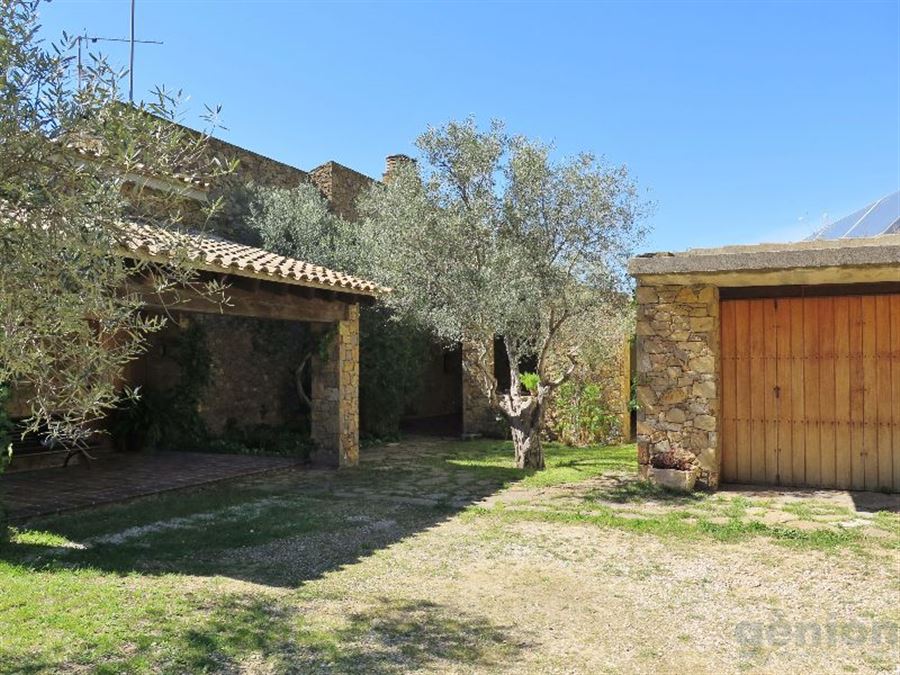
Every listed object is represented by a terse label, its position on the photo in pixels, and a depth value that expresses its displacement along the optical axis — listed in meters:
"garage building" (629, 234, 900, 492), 8.20
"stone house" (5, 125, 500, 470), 9.04
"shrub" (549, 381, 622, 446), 13.96
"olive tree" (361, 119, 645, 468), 9.08
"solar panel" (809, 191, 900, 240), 11.36
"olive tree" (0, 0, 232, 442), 2.78
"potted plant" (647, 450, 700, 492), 8.34
